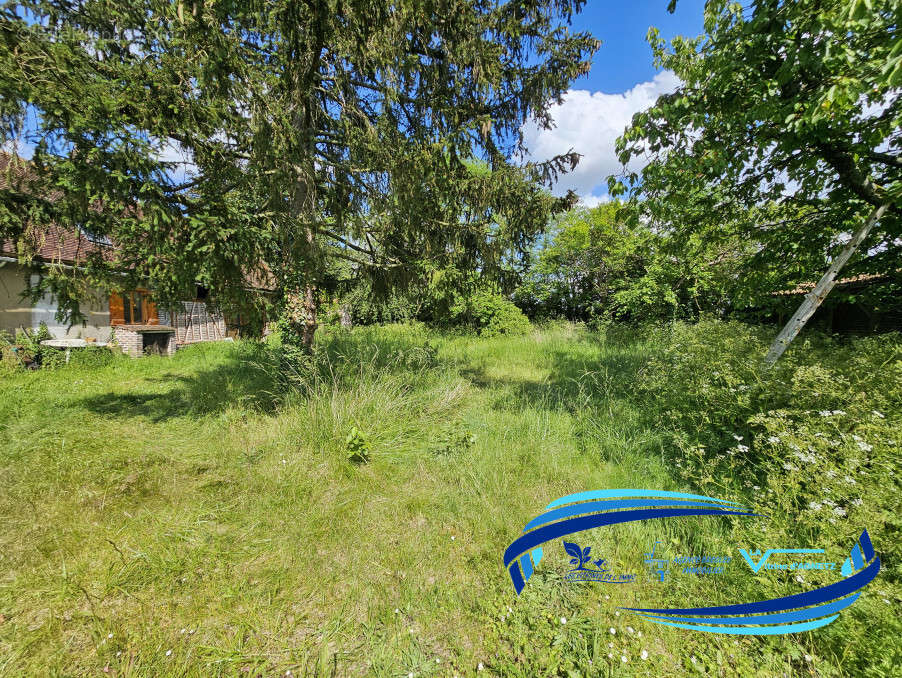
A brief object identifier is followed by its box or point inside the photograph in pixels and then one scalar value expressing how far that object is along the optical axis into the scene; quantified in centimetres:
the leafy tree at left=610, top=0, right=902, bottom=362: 254
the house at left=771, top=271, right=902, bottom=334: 484
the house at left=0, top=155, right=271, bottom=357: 885
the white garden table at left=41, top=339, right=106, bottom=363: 890
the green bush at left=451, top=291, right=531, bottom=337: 1420
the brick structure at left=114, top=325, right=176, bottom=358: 1088
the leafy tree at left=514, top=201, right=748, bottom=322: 1152
